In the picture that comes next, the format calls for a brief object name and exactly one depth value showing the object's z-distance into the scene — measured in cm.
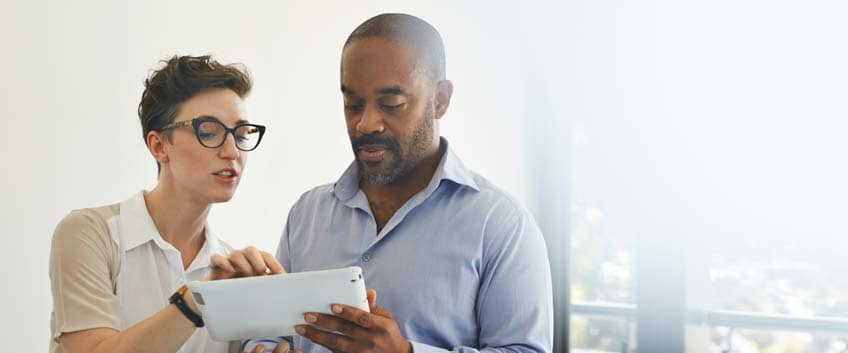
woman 159
